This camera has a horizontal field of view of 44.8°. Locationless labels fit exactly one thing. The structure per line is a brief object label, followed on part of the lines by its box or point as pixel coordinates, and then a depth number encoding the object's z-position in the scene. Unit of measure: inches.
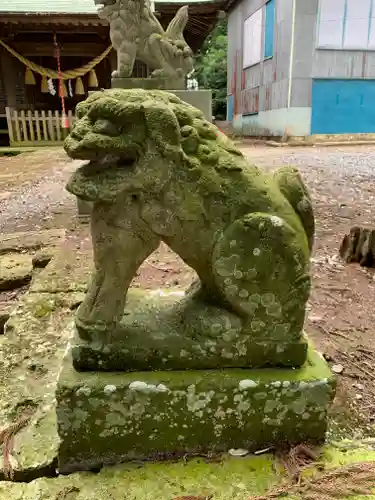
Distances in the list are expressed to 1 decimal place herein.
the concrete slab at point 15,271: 131.6
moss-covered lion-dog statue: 47.1
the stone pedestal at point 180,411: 51.6
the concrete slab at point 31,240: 153.1
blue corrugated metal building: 468.4
